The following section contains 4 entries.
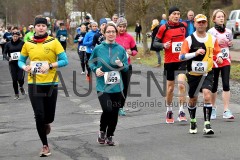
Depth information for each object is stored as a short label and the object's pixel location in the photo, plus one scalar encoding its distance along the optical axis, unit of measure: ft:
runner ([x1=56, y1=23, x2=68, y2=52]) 95.92
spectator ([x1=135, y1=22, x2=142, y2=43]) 159.14
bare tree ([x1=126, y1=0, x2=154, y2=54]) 100.27
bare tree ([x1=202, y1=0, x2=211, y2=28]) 74.43
